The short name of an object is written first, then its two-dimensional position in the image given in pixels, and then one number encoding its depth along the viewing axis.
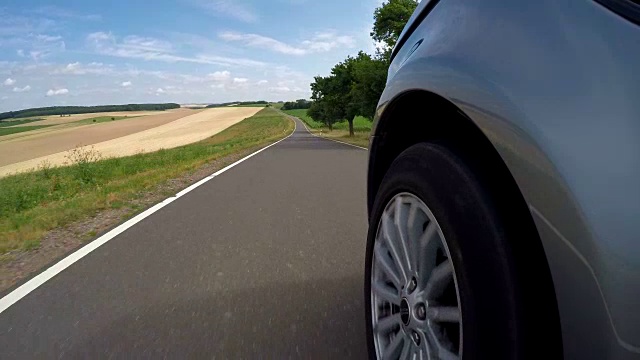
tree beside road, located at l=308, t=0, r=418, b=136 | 28.80
